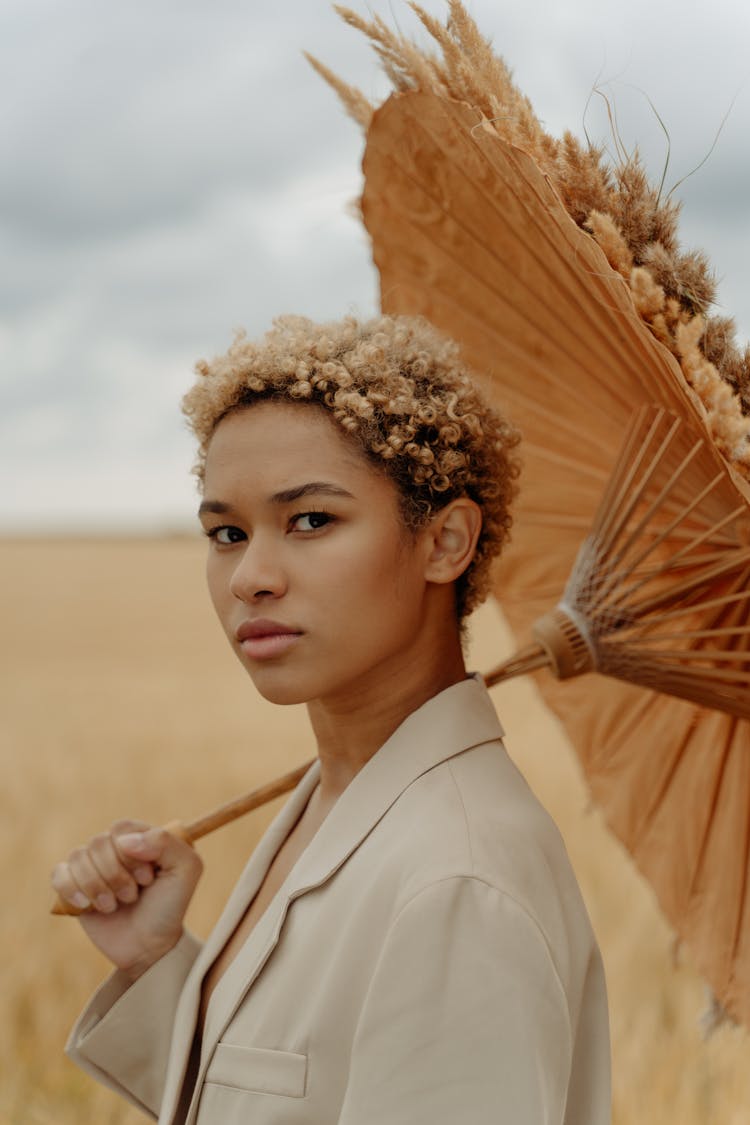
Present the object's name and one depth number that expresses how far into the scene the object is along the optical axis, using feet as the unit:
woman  4.04
